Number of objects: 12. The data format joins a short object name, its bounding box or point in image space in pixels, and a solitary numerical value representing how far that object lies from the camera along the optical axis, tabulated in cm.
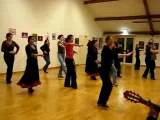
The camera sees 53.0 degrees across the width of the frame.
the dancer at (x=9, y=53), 449
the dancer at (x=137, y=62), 847
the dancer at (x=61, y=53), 522
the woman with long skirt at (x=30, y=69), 373
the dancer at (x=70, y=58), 422
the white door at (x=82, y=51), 918
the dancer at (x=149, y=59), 577
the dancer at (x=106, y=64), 307
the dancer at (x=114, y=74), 454
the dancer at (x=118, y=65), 568
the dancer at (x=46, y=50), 649
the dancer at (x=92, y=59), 539
